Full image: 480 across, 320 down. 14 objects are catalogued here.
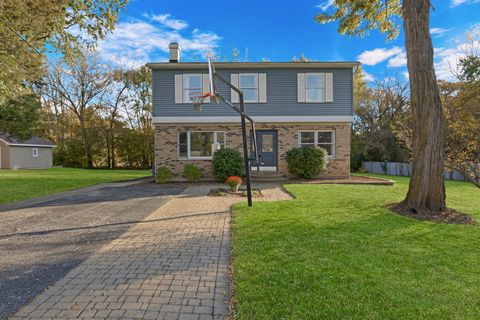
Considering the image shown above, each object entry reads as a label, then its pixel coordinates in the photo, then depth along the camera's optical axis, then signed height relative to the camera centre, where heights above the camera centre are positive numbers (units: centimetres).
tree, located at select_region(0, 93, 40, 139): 1435 +211
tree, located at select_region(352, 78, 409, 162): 2472 +384
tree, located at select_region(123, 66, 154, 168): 3219 +518
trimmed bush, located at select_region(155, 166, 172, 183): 1334 -97
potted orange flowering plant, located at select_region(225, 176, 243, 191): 995 -99
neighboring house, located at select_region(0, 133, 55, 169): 2689 +16
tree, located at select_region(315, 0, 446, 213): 661 +94
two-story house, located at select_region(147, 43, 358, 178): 1427 +236
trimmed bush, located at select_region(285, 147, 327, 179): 1347 -32
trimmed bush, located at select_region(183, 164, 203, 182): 1346 -89
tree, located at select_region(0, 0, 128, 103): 672 +331
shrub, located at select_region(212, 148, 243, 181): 1316 -44
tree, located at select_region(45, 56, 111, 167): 3256 +812
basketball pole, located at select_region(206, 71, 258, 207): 724 -12
